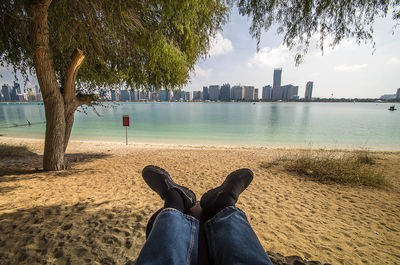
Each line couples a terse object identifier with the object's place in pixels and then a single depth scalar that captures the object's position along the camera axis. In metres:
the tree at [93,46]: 2.77
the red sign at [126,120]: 9.87
